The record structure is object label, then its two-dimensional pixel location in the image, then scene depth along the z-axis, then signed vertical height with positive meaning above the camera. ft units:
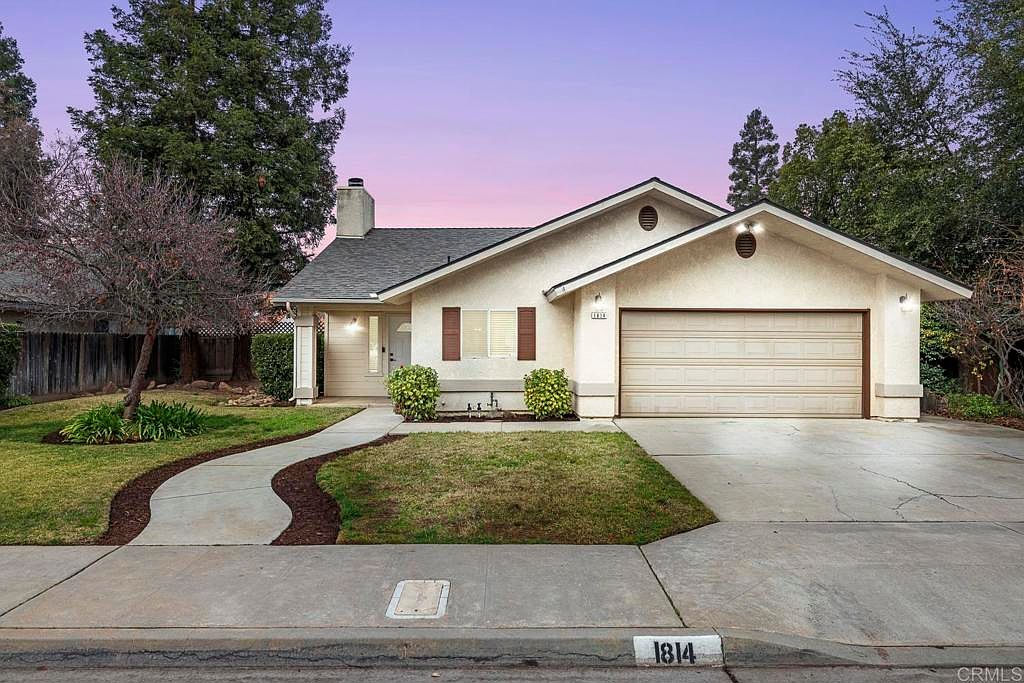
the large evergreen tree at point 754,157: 163.84 +50.94
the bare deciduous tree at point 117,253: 30.68 +4.47
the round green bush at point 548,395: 39.78 -3.61
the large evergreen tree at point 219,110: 59.77 +23.51
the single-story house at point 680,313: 39.60 +1.92
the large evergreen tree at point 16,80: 81.30 +36.84
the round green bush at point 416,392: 39.78 -3.49
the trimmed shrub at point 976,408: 41.04 -4.57
